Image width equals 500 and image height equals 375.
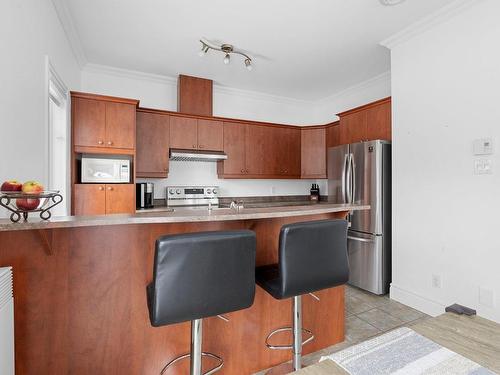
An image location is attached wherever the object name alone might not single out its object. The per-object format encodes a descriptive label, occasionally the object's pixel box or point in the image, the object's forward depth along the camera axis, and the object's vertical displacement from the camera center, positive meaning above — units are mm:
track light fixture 2819 +1520
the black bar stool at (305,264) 1403 -423
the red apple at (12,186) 1117 +1
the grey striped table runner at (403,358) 628 -431
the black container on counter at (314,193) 4832 -109
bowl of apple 1104 -40
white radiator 1091 -580
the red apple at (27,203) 1132 -72
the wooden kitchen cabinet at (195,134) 3637 +748
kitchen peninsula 1292 -581
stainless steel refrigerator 3006 -329
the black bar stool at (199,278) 1119 -403
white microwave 2932 +182
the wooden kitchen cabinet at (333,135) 4175 +828
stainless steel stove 3820 -134
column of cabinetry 2908 +515
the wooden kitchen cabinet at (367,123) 3146 +827
